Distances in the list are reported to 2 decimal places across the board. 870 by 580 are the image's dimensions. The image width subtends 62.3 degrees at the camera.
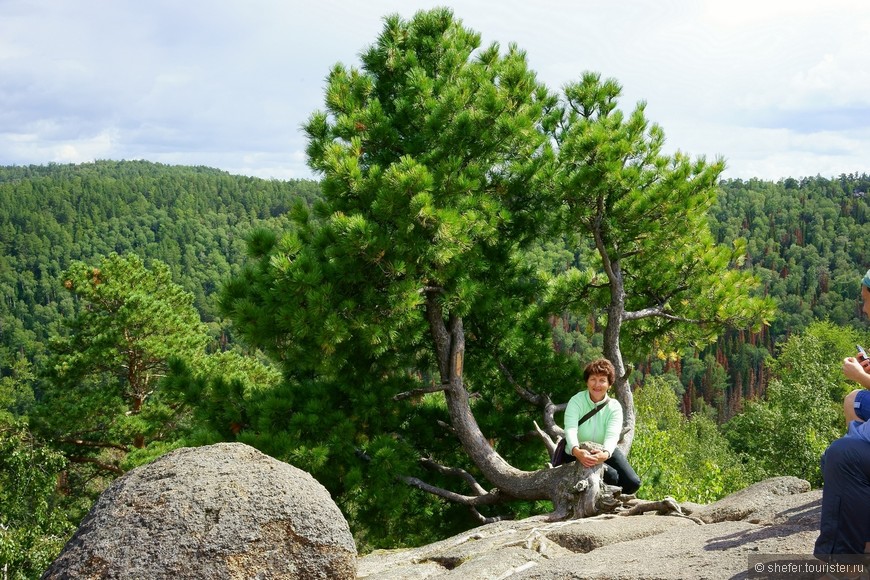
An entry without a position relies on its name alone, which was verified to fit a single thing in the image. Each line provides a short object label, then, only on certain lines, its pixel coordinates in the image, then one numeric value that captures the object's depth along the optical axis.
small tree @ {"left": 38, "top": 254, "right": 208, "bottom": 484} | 17.89
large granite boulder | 5.52
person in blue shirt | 4.01
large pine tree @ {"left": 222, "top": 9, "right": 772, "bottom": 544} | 9.74
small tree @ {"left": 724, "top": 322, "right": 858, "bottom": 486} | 28.73
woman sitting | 7.38
